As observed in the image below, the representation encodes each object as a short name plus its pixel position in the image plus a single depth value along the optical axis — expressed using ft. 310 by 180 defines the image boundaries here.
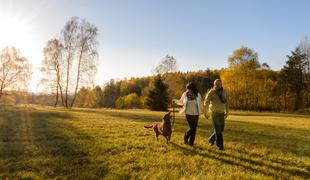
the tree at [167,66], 193.57
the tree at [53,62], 121.29
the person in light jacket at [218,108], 26.68
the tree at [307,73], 170.54
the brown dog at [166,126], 29.32
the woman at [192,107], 28.32
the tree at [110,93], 342.31
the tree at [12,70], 128.16
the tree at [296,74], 180.96
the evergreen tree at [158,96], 144.97
